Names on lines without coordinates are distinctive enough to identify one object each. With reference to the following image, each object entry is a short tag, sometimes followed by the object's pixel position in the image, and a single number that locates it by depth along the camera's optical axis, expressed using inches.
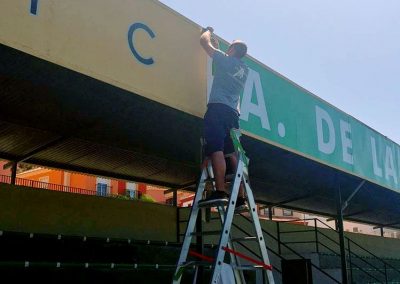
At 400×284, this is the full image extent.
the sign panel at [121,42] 148.9
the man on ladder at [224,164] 161.6
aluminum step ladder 149.4
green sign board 246.4
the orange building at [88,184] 1316.2
